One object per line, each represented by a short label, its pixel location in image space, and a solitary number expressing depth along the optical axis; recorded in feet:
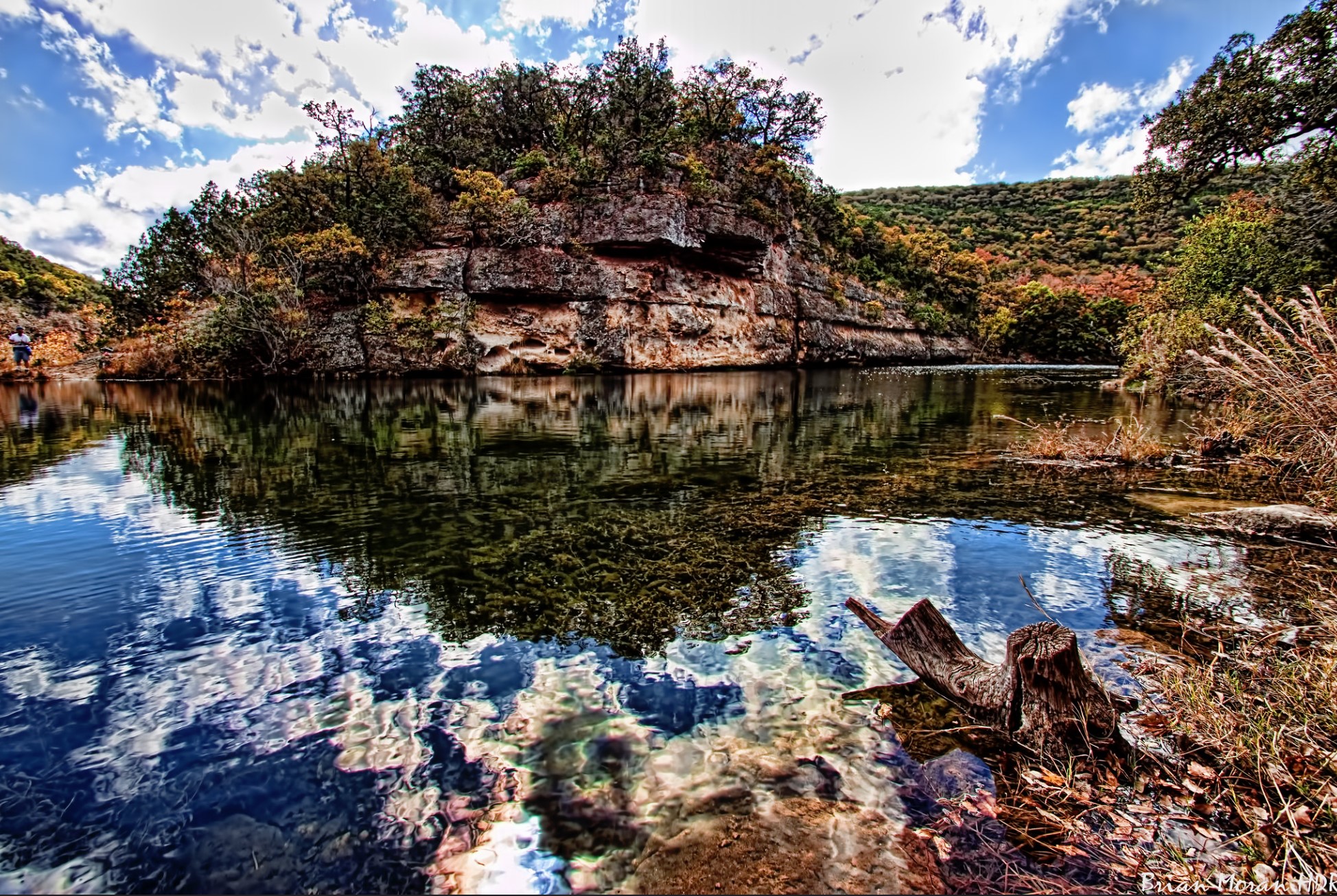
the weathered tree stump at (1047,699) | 10.43
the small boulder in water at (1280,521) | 21.30
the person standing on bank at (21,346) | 112.98
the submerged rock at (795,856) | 8.40
